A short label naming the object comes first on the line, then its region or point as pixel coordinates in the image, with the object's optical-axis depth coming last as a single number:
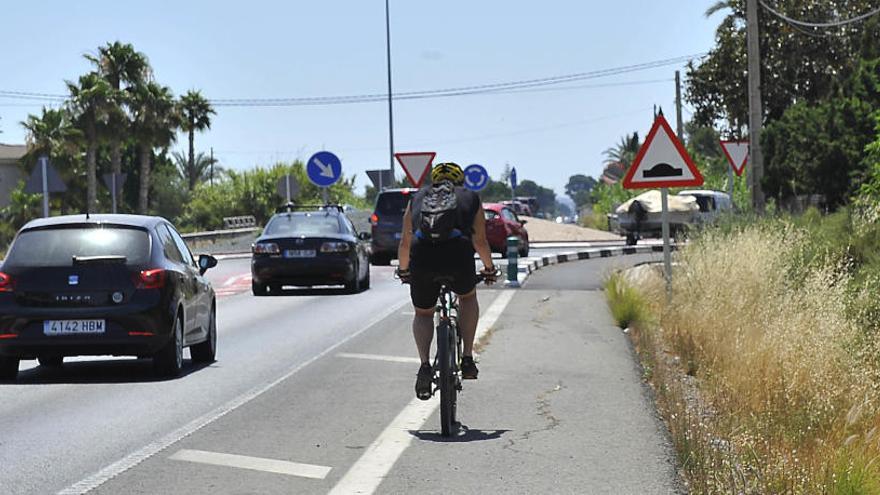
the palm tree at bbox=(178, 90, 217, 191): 92.50
